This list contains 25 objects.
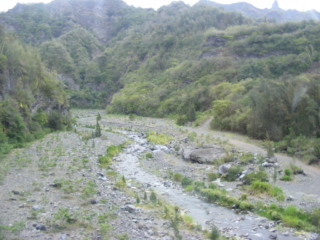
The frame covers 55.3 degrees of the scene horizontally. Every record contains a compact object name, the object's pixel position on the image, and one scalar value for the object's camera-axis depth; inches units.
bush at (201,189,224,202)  599.2
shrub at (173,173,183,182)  741.3
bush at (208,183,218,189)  652.3
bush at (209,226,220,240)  423.8
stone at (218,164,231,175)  755.4
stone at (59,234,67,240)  396.1
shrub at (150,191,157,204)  579.3
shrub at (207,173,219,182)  731.4
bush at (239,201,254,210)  548.4
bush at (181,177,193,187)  692.1
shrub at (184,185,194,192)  660.7
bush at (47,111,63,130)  1472.7
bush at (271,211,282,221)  498.9
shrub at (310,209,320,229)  471.4
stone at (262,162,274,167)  796.0
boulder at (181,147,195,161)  956.8
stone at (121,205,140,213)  518.7
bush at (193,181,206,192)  644.1
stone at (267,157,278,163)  821.9
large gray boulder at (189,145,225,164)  901.2
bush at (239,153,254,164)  844.0
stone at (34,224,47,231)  417.4
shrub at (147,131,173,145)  1307.8
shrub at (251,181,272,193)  612.1
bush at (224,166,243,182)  718.2
